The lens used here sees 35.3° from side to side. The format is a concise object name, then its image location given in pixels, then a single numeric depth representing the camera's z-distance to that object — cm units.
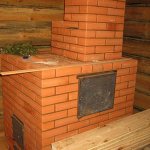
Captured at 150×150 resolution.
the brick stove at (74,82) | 283
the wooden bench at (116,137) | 254
